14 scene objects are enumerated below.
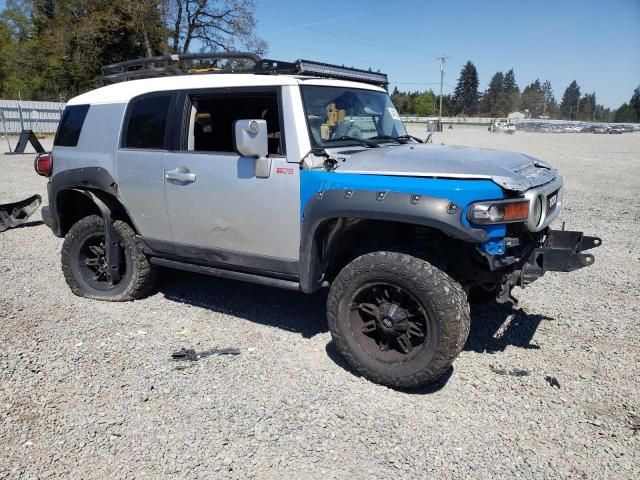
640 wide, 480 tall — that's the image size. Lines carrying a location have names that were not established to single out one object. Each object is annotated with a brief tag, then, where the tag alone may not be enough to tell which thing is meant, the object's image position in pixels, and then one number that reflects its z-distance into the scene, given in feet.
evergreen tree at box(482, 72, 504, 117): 453.17
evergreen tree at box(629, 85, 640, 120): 379.55
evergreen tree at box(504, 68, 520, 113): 457.68
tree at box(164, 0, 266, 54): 92.12
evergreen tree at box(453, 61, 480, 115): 448.65
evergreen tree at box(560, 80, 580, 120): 502.75
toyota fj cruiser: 10.81
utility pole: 246.88
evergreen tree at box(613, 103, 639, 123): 382.42
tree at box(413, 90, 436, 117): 375.86
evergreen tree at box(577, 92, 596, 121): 481.87
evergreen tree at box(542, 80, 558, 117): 504.63
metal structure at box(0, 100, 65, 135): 101.55
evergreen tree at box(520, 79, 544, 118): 484.74
